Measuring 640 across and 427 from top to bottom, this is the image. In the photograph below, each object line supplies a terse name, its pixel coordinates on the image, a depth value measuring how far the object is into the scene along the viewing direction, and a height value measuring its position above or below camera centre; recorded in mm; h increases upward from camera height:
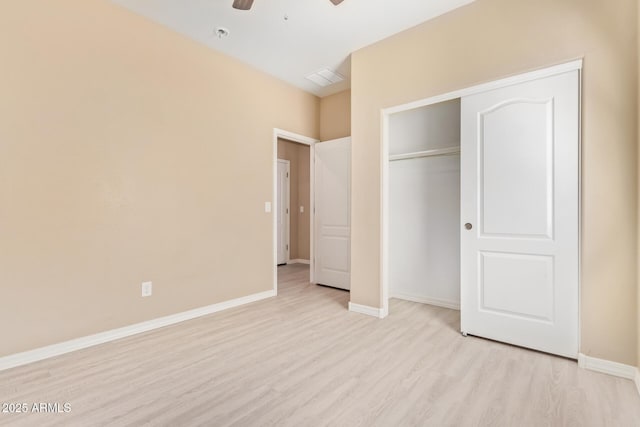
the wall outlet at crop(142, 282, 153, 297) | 2881 -730
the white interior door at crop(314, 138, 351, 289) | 4266 -49
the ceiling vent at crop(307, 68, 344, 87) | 3979 +1755
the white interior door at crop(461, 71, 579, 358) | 2246 -43
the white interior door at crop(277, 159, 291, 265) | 6407 -23
